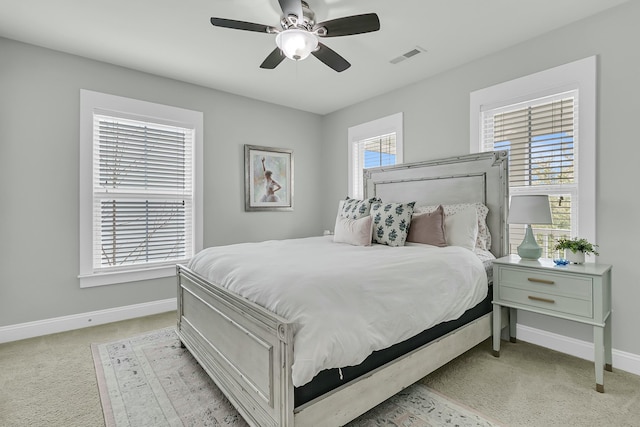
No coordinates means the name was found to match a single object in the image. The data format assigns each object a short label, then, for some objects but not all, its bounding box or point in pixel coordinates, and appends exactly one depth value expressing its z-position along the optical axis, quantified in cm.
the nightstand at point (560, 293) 203
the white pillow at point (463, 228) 273
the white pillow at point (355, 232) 291
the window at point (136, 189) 319
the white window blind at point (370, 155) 414
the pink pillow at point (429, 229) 279
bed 136
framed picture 430
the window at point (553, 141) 247
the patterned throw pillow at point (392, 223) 284
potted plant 227
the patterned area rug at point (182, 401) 173
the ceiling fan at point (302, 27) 198
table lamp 233
